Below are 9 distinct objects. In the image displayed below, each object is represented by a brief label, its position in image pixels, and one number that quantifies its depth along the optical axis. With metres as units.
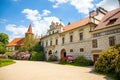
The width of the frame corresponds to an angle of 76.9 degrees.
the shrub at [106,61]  7.68
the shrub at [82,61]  12.78
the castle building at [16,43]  34.86
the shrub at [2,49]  28.99
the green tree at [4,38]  35.10
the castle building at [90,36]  11.87
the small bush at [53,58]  19.26
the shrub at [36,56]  21.71
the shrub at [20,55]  22.80
